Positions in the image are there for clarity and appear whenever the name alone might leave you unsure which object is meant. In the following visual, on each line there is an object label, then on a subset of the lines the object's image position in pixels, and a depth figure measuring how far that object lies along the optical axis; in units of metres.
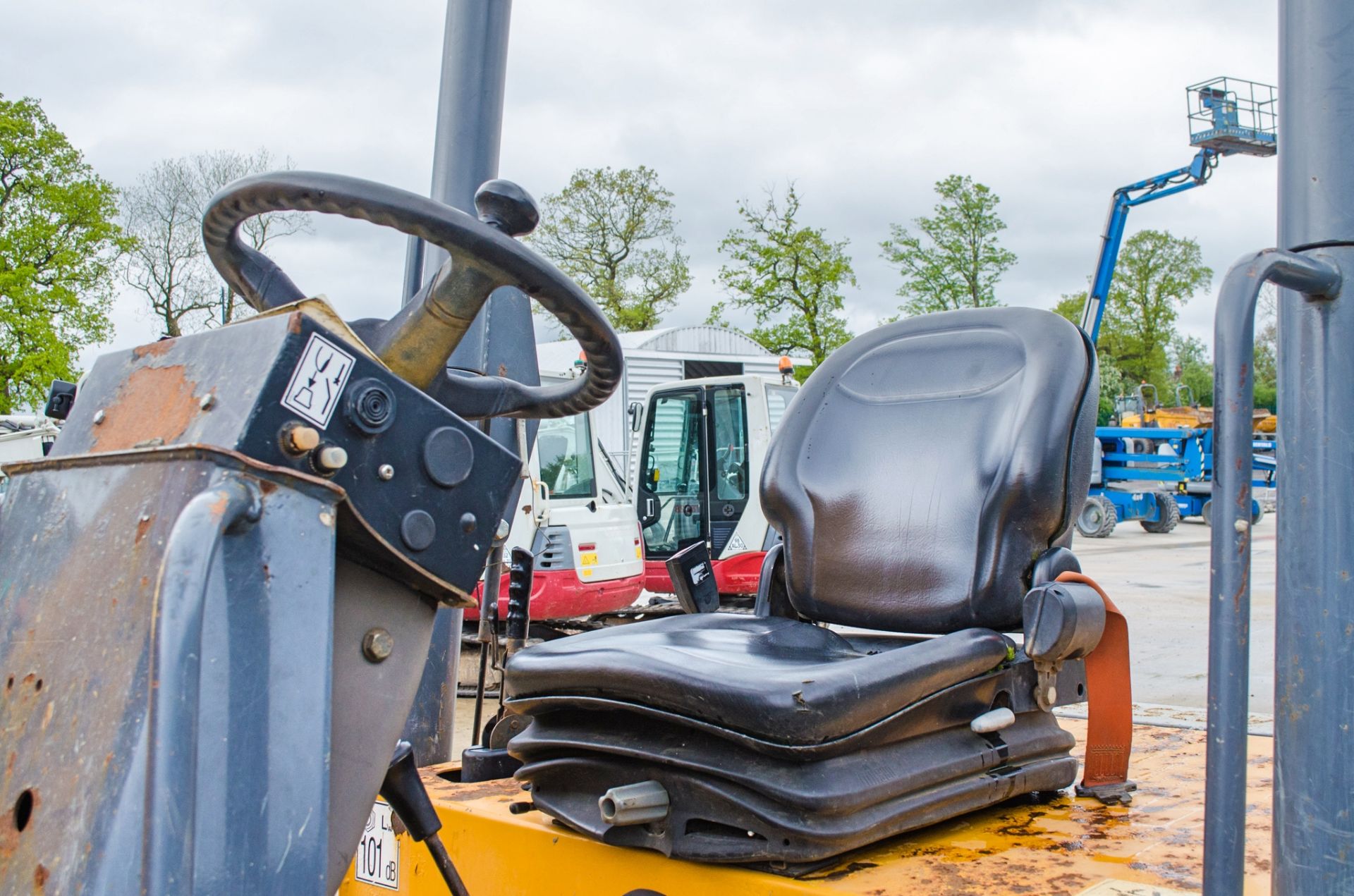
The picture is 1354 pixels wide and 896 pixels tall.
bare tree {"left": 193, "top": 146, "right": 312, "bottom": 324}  20.17
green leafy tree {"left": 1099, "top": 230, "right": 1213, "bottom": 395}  46.88
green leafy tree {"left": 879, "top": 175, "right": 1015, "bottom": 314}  31.52
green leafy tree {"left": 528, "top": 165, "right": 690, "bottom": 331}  31.83
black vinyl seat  1.50
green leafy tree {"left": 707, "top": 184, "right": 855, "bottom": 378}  28.05
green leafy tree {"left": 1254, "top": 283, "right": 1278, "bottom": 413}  26.95
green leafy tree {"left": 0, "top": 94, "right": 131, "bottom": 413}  23.27
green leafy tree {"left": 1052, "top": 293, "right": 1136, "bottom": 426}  40.75
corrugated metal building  17.28
